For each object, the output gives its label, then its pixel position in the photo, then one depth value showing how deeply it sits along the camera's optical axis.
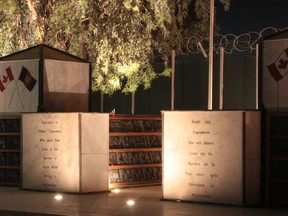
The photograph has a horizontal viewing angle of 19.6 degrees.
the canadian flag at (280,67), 14.66
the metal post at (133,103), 34.25
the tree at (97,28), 24.64
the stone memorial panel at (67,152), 17.03
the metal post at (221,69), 25.02
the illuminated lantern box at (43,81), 18.70
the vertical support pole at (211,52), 24.34
